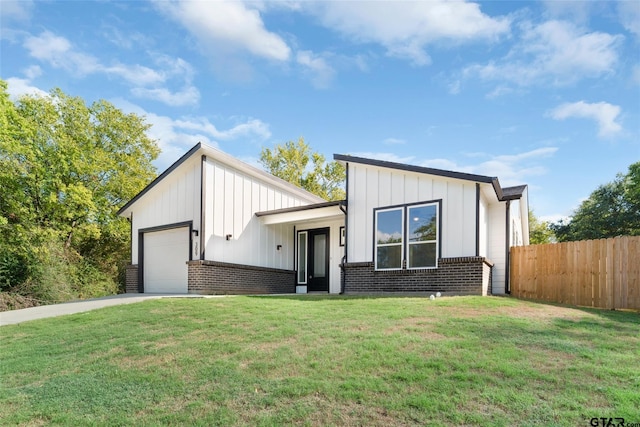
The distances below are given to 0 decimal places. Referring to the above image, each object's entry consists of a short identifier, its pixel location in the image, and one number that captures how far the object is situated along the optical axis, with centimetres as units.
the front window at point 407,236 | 1152
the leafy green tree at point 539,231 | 3128
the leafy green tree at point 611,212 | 2606
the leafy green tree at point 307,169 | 3297
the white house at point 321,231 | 1127
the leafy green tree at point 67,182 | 1669
